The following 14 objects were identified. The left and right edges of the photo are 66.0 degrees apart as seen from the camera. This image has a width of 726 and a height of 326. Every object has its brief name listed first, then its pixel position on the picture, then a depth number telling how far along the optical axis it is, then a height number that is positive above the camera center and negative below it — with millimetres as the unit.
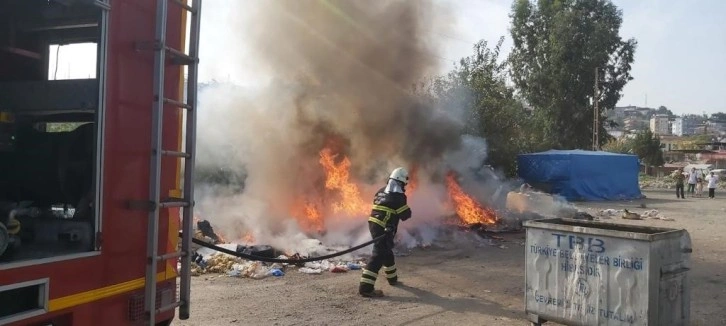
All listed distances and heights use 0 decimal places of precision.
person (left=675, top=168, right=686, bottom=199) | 25778 -303
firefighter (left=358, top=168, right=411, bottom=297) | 7219 -599
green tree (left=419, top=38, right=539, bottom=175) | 19578 +2605
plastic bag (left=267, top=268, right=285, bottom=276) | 8102 -1507
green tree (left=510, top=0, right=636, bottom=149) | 35500 +7298
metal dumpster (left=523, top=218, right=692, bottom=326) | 4660 -856
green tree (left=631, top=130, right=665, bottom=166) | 51625 +2669
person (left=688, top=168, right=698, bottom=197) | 27734 -8
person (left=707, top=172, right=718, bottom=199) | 26172 -287
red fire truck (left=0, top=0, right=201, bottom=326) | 2537 +5
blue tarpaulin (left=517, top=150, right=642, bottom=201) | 24344 +154
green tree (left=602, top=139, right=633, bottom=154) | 49284 +2869
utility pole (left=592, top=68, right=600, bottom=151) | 34328 +3393
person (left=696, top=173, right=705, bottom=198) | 27748 -325
